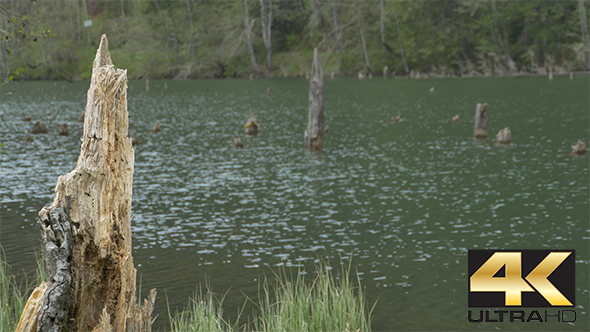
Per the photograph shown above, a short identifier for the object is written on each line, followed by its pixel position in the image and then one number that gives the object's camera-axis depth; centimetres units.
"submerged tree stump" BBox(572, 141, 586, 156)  2645
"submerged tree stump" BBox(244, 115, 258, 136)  3608
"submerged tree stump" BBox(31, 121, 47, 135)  3653
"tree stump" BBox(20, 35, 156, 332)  572
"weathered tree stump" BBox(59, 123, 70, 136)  3616
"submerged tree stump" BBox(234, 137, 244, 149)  3148
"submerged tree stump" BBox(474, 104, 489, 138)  3222
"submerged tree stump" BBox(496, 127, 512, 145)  3005
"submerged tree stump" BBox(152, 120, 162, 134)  3723
